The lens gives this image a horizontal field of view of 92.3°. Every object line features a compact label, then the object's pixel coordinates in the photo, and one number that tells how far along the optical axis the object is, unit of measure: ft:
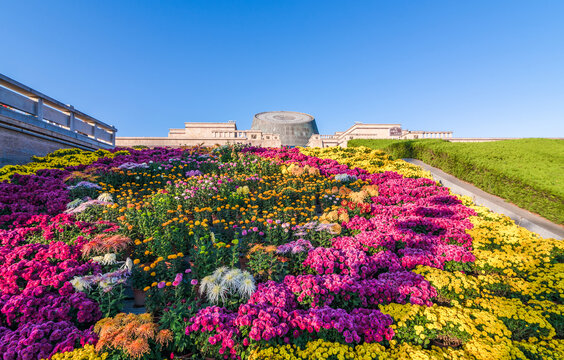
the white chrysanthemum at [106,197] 24.45
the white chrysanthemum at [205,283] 13.57
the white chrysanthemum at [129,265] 15.07
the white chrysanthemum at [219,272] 14.07
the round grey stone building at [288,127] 218.59
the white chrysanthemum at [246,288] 13.56
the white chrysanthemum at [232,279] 13.64
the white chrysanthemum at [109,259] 15.75
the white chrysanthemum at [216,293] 13.13
